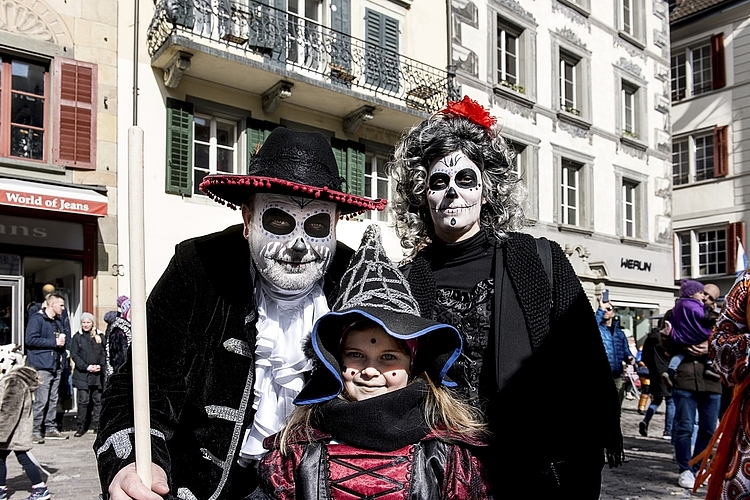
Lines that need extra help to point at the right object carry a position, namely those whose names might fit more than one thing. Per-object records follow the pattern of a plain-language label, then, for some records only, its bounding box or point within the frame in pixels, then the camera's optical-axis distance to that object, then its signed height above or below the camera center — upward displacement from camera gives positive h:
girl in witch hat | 1.99 -0.39
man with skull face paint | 2.15 -0.13
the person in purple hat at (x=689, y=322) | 5.99 -0.33
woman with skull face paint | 2.08 -0.06
